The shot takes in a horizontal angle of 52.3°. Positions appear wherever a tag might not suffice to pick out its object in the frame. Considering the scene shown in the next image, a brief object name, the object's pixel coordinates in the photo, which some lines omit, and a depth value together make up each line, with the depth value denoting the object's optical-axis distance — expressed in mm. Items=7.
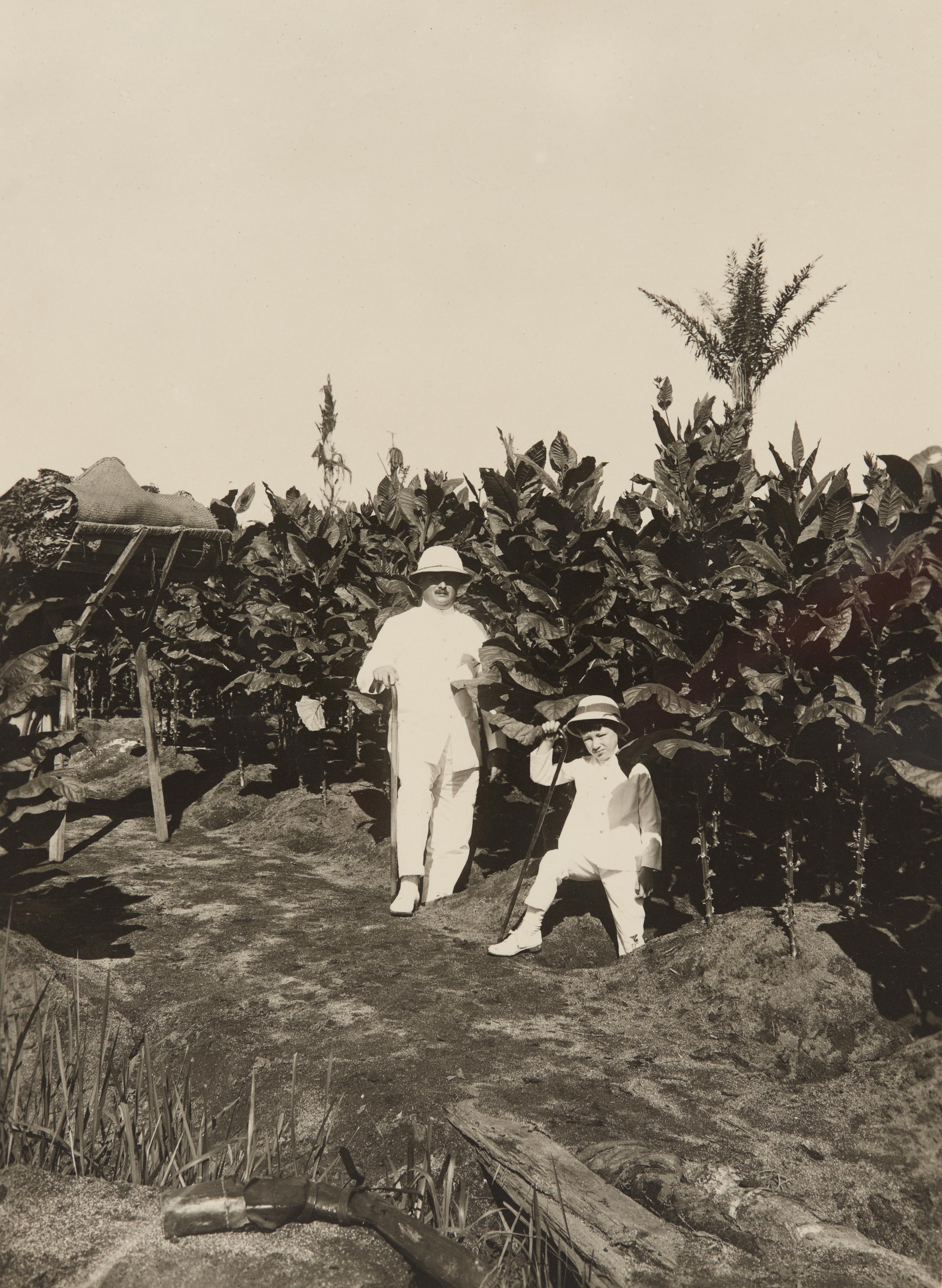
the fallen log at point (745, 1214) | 2340
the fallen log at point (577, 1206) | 2260
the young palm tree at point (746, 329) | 19516
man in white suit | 6270
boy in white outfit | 4891
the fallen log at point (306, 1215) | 2197
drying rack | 7297
